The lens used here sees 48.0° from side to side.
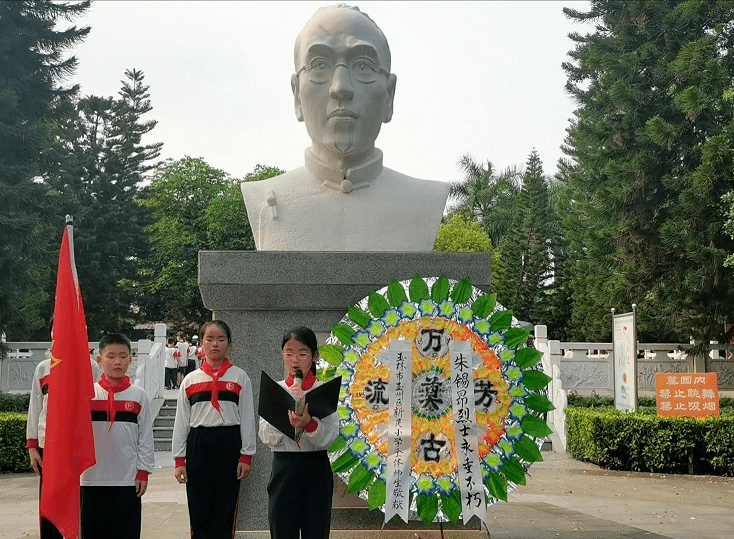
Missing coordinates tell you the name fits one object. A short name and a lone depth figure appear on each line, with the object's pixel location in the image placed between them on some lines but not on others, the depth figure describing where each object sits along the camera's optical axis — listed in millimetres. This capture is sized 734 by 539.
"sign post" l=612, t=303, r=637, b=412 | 10867
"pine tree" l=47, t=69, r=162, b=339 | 28375
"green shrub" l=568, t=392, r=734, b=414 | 13773
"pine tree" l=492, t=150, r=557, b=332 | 32406
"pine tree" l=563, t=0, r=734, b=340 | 16312
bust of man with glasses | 5246
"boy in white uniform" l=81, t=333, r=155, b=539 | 3943
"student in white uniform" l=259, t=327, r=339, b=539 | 3623
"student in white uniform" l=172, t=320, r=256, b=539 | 3912
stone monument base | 4809
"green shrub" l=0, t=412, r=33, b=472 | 10531
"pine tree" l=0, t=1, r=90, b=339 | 17141
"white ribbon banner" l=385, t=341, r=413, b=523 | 4160
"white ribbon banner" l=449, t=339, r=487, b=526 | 4113
